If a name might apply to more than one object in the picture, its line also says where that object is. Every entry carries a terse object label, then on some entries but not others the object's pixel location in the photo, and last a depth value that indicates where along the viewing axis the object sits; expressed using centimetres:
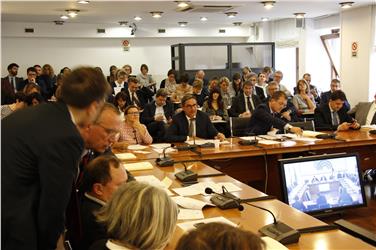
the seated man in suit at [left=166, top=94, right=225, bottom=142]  508
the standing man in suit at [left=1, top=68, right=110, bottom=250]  163
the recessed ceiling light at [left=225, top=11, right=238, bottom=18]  955
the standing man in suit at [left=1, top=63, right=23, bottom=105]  976
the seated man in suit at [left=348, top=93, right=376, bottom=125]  630
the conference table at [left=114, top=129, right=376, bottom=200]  414
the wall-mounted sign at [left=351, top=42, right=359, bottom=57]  915
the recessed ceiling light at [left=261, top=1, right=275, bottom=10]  783
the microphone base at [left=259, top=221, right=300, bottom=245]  199
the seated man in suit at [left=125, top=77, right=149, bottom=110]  785
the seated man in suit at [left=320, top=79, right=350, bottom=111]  843
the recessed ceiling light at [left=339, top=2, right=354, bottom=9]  826
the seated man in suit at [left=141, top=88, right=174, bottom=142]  626
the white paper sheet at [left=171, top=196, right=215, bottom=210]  249
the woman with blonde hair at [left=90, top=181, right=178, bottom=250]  155
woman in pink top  475
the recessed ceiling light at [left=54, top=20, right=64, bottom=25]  1144
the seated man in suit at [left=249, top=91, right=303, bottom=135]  521
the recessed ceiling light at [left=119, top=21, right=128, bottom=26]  1170
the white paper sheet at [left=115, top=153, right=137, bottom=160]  395
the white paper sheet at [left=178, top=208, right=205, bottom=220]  236
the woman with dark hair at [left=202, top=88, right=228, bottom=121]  706
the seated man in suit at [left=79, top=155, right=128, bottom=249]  211
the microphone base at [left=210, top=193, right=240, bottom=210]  248
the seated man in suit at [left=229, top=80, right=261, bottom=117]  742
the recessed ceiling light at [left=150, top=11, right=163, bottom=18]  930
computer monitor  286
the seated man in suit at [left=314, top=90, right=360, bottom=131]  563
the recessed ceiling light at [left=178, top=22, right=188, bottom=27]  1197
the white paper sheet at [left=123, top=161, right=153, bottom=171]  351
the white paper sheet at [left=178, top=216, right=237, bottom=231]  222
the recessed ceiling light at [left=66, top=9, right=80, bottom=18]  903
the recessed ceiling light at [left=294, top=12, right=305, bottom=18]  1004
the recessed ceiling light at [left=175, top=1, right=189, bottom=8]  758
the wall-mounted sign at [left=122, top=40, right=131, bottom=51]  1248
